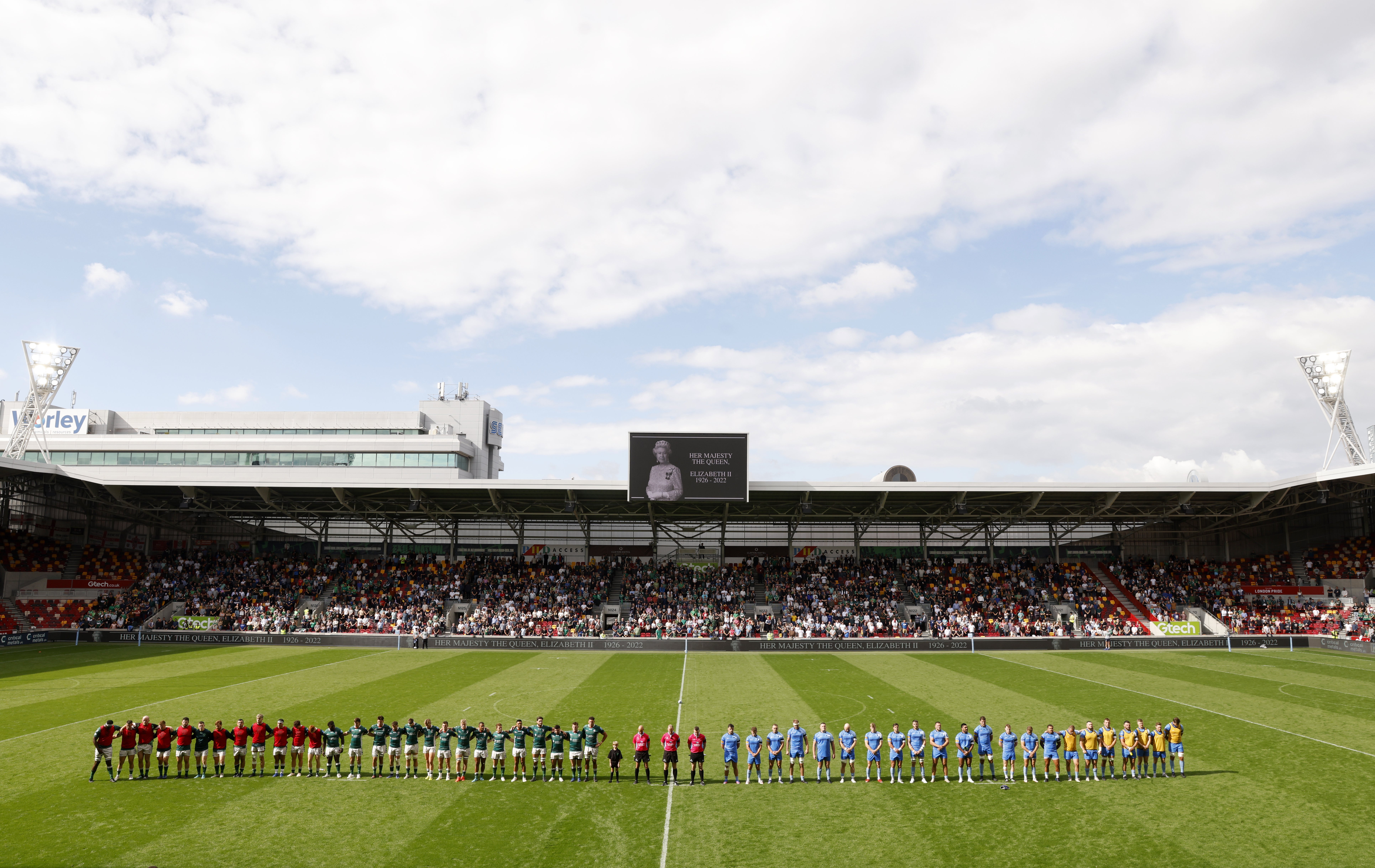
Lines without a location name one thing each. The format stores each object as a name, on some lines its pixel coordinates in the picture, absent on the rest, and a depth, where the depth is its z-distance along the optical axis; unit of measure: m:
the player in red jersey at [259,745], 17.92
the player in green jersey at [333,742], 17.89
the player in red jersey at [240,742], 17.83
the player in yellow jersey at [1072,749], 17.59
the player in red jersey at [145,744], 17.45
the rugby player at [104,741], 16.98
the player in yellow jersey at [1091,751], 17.80
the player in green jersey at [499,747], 17.91
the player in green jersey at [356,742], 18.00
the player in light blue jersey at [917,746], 17.66
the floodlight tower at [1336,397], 47.72
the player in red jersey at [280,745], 17.86
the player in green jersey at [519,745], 17.97
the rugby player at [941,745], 17.61
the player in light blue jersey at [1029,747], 17.84
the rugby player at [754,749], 17.48
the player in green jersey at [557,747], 17.81
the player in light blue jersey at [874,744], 17.72
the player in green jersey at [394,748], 18.33
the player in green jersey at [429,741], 17.98
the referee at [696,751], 17.28
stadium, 15.91
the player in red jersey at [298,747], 17.92
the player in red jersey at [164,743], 17.30
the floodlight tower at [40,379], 50.94
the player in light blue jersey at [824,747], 17.59
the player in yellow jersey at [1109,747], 17.73
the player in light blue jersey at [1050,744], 17.34
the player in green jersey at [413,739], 17.92
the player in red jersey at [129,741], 17.17
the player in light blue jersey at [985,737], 17.38
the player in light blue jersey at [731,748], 17.55
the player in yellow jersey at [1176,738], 17.67
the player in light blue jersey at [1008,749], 17.28
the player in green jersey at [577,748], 17.70
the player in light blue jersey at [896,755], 17.59
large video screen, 48.03
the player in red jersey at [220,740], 17.50
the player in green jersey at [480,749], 18.03
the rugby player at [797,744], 17.67
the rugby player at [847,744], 17.48
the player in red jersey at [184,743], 17.53
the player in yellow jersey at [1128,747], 17.78
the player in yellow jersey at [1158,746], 17.86
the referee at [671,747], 17.12
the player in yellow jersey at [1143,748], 17.72
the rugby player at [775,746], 17.48
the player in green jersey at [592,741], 17.77
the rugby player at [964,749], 17.53
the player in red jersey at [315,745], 18.05
